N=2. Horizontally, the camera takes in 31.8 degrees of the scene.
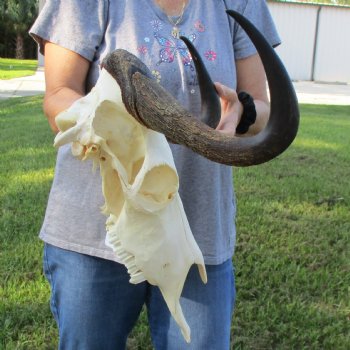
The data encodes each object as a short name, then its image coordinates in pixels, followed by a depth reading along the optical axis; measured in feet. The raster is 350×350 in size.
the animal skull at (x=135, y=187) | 3.84
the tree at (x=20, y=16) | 117.60
